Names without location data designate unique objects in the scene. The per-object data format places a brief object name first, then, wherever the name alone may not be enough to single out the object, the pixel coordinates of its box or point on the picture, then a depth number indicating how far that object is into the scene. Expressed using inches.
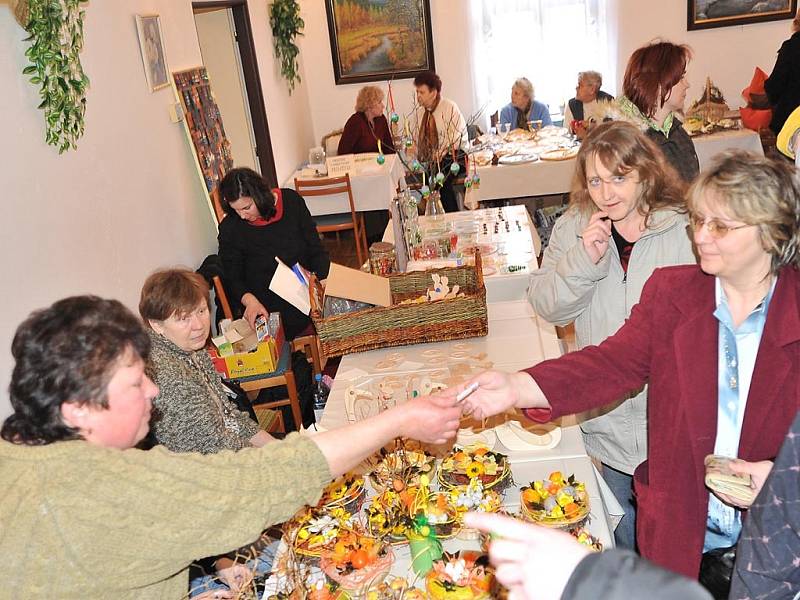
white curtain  320.8
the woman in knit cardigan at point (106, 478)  47.6
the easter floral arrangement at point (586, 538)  66.0
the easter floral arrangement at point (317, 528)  71.1
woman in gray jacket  87.7
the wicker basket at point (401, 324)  116.6
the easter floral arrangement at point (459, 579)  63.0
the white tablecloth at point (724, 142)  231.0
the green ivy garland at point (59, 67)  114.7
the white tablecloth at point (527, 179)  234.2
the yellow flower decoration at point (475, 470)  79.2
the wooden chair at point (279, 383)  140.0
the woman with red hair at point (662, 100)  127.7
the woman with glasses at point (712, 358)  62.0
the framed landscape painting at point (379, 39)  319.3
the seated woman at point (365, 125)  272.2
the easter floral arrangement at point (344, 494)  77.6
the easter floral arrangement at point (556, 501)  70.6
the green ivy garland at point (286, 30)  279.7
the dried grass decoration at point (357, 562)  66.6
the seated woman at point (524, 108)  286.2
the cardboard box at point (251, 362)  139.6
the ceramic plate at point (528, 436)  88.2
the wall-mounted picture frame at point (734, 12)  306.7
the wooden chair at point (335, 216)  230.8
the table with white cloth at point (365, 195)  241.9
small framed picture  164.9
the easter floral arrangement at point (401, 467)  80.1
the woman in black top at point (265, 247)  157.2
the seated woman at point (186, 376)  85.7
